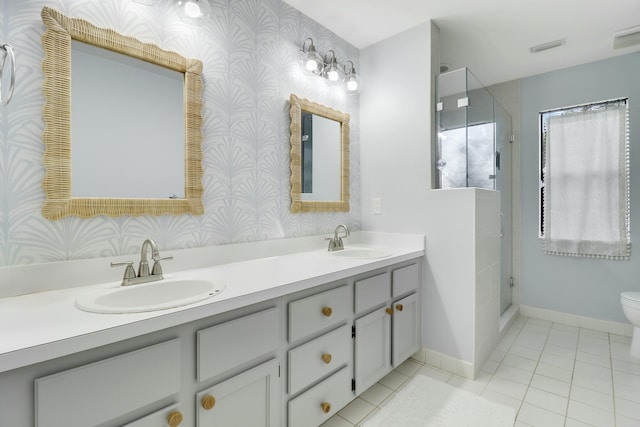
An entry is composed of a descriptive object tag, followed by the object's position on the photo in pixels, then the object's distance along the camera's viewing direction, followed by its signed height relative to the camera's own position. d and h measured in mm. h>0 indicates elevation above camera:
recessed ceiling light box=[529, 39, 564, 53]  2475 +1359
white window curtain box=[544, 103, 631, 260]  2662 +249
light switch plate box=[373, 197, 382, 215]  2482 +51
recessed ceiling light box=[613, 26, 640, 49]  2266 +1314
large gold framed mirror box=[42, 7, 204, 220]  1164 +371
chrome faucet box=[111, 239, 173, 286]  1229 -230
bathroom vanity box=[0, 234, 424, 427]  745 -446
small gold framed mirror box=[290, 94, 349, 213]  2045 +398
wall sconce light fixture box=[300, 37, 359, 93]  2076 +1045
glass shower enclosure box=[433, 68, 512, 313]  2166 +576
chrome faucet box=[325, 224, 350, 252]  2125 -204
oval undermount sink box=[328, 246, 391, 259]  2074 -271
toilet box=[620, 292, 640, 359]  2256 -764
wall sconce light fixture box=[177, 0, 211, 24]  1471 +981
